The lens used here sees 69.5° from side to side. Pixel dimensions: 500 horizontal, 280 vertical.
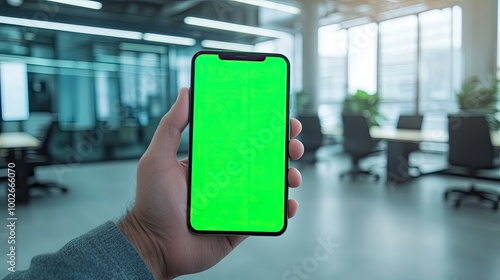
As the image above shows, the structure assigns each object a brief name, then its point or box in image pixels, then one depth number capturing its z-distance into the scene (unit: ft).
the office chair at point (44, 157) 14.42
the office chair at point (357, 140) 15.99
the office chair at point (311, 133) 19.65
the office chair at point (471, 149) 11.44
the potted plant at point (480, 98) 17.63
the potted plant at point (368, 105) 24.26
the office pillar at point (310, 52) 25.29
